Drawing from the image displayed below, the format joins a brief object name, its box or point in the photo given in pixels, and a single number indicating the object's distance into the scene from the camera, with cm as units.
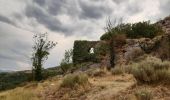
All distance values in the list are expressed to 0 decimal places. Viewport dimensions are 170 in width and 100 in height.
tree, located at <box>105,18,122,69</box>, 1492
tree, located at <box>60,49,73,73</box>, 1852
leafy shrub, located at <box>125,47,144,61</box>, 1320
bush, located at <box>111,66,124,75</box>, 803
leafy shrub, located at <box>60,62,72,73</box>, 1832
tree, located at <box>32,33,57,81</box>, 1661
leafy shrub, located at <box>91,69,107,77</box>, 815
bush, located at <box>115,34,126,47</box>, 1566
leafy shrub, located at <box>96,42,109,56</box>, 1592
